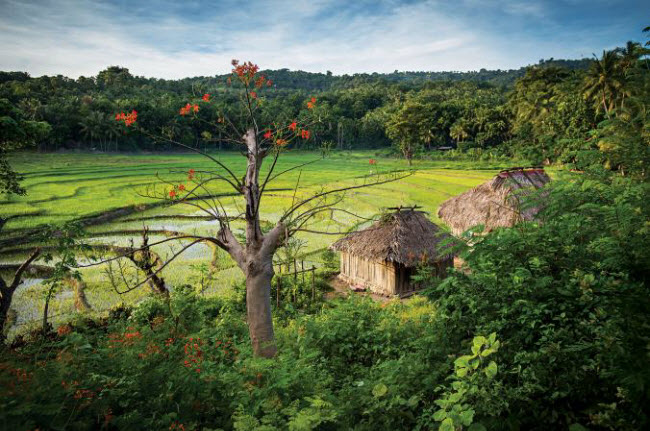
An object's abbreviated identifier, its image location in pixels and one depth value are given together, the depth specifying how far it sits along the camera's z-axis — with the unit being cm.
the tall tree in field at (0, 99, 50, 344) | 828
